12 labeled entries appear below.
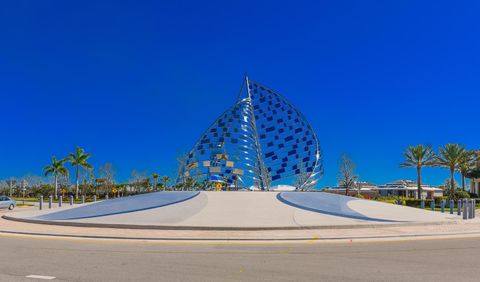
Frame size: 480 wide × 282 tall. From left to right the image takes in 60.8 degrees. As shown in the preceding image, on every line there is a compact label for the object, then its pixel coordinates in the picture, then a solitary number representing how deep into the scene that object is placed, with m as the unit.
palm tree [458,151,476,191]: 60.53
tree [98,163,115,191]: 104.88
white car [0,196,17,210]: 39.18
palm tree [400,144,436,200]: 62.81
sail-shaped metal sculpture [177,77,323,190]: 38.52
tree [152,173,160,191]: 92.15
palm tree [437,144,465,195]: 59.28
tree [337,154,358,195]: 87.62
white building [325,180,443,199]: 97.09
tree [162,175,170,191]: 95.12
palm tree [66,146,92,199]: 76.50
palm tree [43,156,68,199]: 77.12
